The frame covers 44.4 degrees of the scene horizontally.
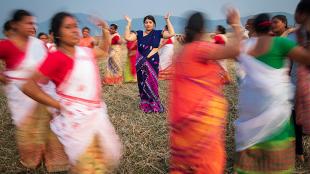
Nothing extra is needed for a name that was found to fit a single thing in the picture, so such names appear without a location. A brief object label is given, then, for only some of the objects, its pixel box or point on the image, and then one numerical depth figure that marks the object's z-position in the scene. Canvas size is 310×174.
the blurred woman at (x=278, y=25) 4.39
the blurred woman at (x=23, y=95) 3.86
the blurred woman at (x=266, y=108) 3.00
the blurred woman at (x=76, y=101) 2.68
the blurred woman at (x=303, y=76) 3.03
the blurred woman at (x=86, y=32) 10.43
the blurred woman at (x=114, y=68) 10.94
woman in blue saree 6.77
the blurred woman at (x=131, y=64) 10.54
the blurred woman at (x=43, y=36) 8.80
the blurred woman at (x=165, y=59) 11.64
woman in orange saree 2.68
